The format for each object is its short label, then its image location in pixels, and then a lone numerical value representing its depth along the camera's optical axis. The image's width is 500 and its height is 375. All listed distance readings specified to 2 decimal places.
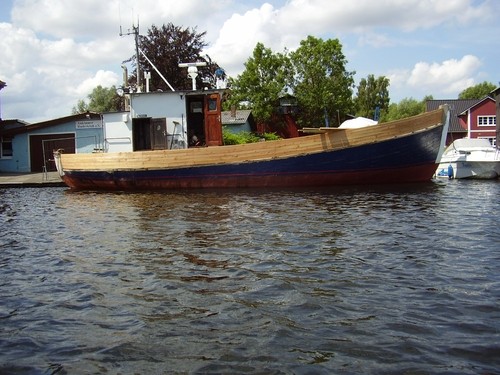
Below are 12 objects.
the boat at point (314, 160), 15.11
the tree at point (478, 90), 82.60
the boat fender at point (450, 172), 21.02
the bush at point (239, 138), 27.14
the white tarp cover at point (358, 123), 16.20
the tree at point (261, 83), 41.56
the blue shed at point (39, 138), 27.36
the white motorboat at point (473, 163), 20.20
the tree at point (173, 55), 35.44
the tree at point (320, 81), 42.75
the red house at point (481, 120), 49.12
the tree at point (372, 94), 72.43
